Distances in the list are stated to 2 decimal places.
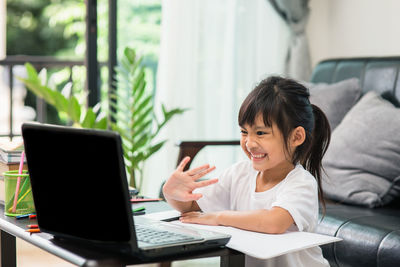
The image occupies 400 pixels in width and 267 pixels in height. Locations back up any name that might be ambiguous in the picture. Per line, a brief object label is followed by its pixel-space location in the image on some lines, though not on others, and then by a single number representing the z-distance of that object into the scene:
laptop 1.65
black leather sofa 2.47
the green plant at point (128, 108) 3.73
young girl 1.95
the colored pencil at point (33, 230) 1.87
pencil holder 2.06
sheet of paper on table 1.74
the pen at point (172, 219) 2.05
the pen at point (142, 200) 2.29
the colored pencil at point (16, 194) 2.05
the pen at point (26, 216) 2.03
